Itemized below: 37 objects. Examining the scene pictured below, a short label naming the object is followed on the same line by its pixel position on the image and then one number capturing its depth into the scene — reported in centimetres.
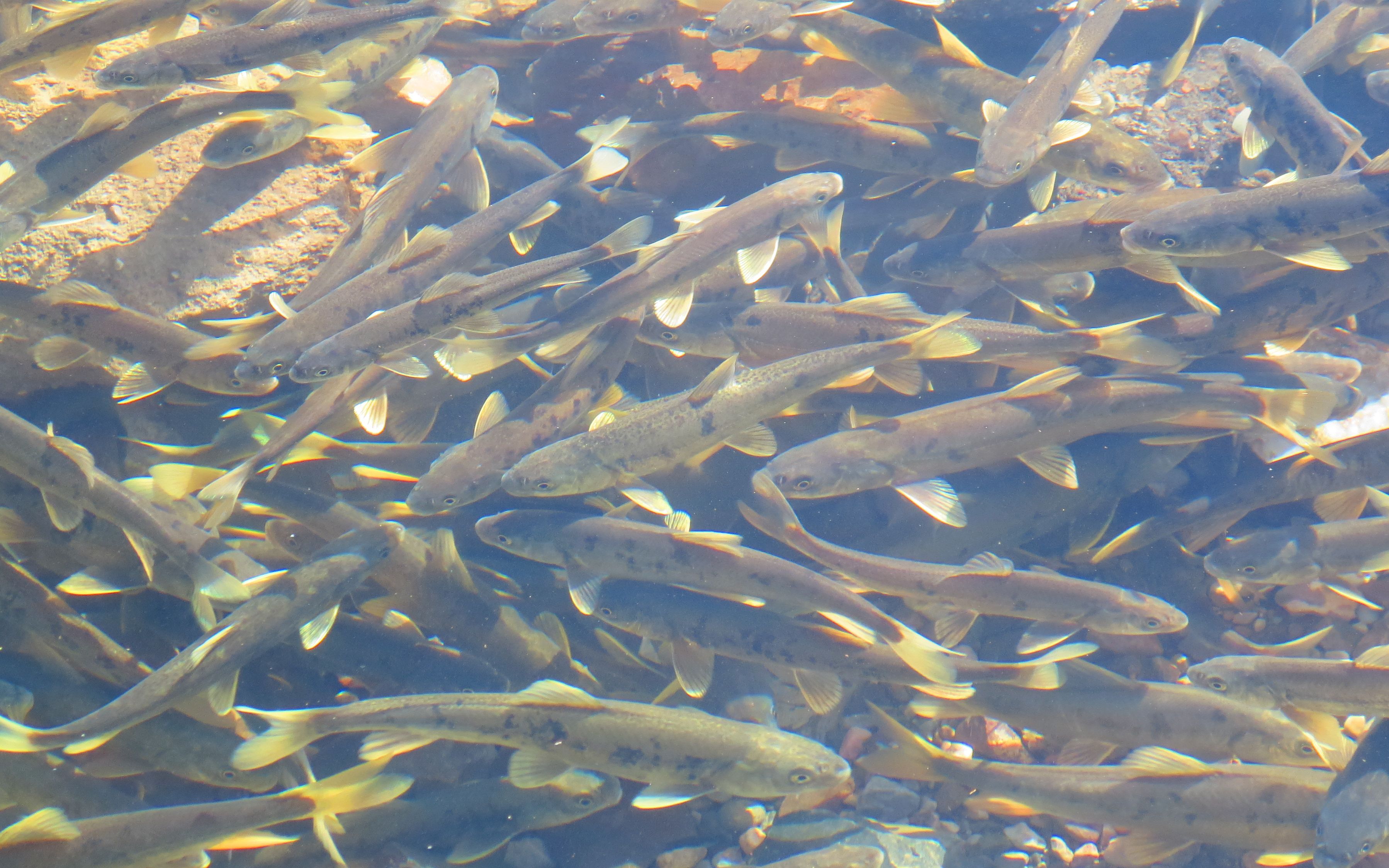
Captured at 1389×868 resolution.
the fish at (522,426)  412
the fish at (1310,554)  392
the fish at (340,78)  455
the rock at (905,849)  351
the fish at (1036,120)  443
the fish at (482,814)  349
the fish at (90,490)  369
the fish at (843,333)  419
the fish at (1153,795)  336
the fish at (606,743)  344
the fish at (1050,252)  426
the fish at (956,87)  479
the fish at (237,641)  326
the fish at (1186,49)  540
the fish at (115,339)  414
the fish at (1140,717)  362
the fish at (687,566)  373
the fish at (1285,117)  473
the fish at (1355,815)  304
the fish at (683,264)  431
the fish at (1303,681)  334
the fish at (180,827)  313
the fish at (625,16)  569
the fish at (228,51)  442
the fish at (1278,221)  389
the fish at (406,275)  410
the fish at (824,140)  516
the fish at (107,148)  411
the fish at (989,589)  380
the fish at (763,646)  380
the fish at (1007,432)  403
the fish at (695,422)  405
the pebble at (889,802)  384
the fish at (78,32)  444
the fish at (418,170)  461
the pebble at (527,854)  354
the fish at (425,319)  396
